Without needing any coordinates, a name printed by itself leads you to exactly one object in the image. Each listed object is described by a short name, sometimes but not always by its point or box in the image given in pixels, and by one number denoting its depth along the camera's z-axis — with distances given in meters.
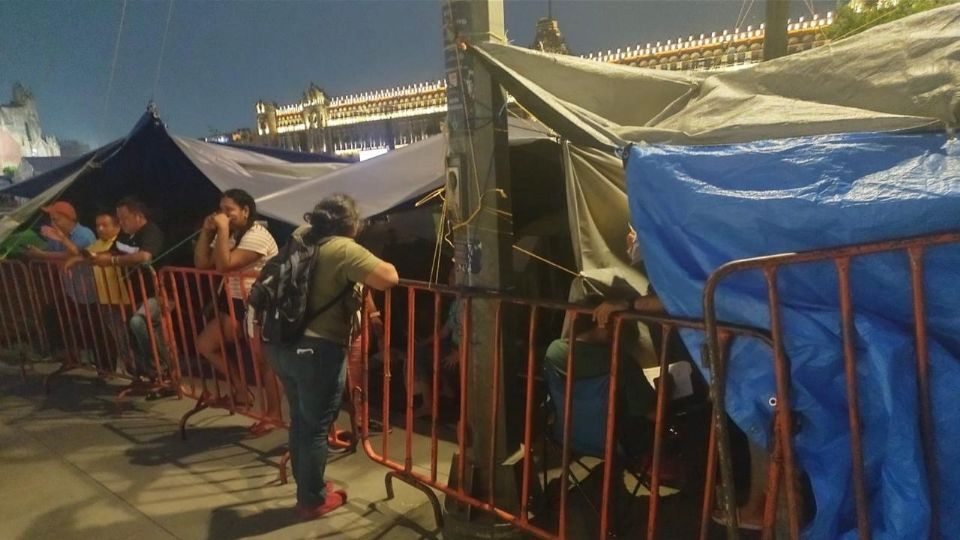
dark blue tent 6.29
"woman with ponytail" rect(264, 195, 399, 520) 3.22
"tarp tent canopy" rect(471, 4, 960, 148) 2.22
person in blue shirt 5.83
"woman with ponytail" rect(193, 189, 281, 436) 4.44
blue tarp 1.88
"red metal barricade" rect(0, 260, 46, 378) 6.54
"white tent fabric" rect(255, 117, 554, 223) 4.64
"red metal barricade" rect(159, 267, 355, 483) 4.54
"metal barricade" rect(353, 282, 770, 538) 2.56
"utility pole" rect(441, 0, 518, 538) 3.06
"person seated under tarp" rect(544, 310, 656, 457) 3.06
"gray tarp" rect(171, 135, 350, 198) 5.84
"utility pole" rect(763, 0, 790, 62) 5.50
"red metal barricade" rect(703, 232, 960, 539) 1.84
